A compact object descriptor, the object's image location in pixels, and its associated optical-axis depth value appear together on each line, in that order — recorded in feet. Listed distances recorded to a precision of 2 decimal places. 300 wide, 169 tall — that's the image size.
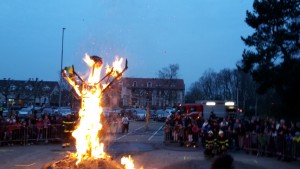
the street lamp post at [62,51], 172.00
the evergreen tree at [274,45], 100.01
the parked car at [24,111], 158.45
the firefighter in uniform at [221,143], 62.75
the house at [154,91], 257.75
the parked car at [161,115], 191.72
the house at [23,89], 193.26
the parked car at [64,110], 156.77
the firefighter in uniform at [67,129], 84.45
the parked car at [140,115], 189.67
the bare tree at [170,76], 240.53
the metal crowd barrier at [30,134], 76.74
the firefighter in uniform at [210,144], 63.21
